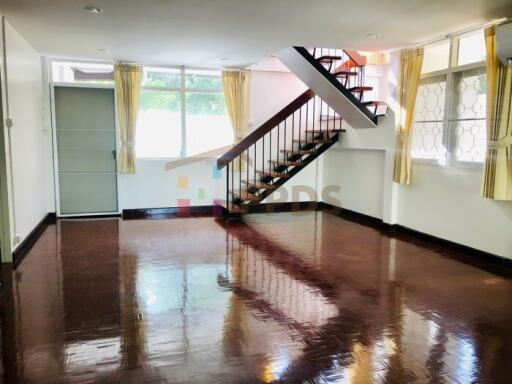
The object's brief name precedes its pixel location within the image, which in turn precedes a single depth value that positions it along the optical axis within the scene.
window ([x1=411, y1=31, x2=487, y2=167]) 4.80
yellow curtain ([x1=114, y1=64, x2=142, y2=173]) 6.88
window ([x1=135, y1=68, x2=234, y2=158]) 7.29
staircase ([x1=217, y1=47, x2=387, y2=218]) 6.04
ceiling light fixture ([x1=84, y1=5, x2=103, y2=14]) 4.02
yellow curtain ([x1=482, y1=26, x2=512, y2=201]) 4.24
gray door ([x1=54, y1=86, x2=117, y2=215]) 6.91
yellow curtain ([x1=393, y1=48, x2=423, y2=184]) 5.52
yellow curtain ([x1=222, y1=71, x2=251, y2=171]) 7.43
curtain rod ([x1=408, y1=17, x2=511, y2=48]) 4.34
